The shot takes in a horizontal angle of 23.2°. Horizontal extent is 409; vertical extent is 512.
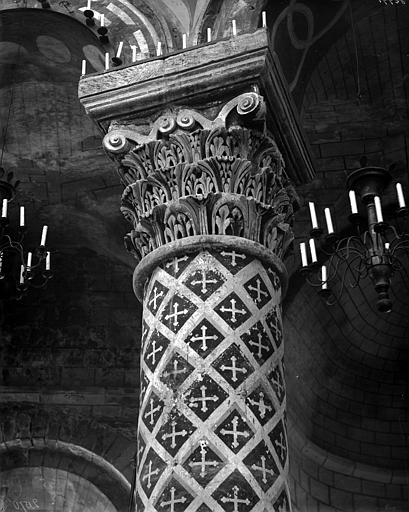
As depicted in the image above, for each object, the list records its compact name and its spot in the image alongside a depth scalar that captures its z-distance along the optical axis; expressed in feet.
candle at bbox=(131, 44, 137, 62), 20.98
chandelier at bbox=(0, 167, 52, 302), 24.50
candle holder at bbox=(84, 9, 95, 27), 22.21
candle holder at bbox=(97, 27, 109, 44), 21.76
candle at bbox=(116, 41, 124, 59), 21.15
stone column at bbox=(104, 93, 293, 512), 16.26
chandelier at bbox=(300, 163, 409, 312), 20.80
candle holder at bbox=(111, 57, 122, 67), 21.12
